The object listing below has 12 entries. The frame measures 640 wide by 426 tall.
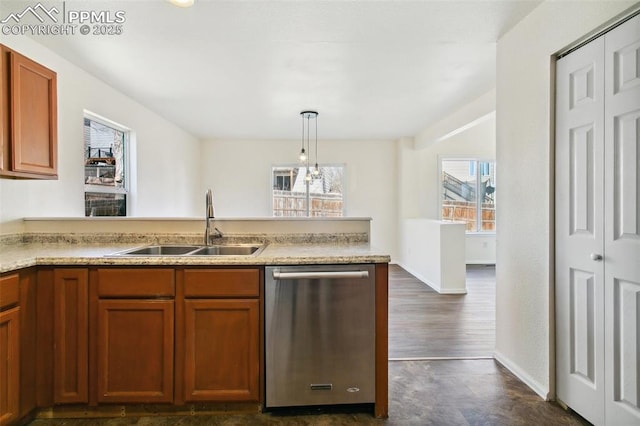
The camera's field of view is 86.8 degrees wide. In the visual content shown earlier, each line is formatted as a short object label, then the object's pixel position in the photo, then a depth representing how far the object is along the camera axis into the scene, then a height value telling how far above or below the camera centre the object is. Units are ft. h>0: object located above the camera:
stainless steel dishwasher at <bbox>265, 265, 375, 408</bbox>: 6.20 -2.25
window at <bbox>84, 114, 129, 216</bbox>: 11.34 +1.72
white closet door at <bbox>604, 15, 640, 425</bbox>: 5.21 -0.18
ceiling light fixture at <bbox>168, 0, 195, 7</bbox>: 5.81 +3.67
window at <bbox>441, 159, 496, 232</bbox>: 22.58 +1.36
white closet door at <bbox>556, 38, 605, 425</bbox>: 5.81 -0.32
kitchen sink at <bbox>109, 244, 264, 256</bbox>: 7.86 -0.82
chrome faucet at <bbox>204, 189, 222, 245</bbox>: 7.89 -0.07
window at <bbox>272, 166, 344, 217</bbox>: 22.91 +1.42
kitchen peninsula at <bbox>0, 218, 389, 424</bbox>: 6.12 -2.06
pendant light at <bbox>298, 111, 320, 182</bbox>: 16.05 +4.76
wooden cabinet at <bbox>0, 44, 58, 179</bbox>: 6.24 +1.92
